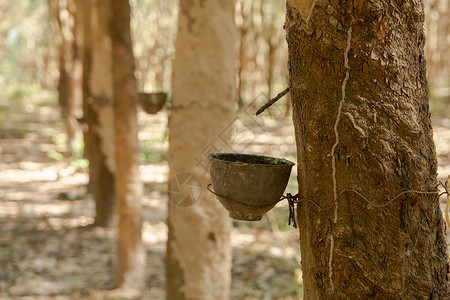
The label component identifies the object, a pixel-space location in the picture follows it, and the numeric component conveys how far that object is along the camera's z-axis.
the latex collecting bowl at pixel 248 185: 1.37
